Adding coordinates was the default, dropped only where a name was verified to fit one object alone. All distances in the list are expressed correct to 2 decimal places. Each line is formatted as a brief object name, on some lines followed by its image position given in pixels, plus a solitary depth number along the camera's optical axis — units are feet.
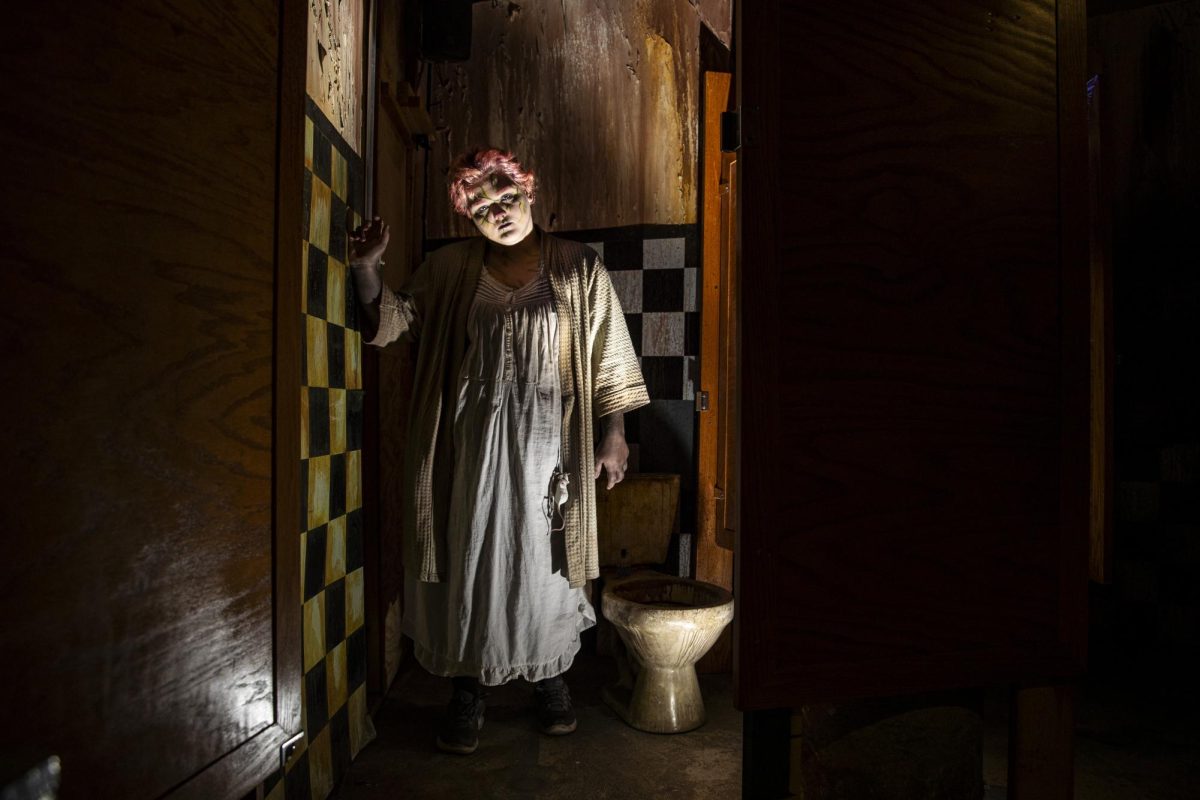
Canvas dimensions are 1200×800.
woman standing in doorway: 6.61
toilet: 6.94
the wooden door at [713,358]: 8.26
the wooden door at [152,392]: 1.87
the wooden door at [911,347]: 3.36
